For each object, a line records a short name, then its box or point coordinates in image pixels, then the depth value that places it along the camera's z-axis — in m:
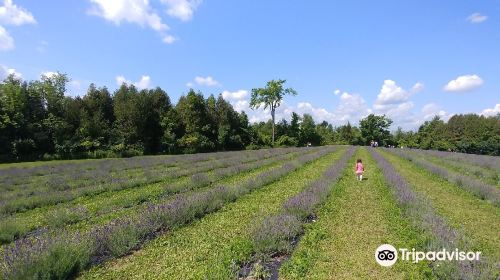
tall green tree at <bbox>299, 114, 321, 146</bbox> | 83.54
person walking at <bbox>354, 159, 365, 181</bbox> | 18.50
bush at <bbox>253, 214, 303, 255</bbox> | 7.45
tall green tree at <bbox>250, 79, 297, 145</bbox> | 77.36
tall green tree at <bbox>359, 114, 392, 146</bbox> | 104.62
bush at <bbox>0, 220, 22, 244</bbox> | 8.92
